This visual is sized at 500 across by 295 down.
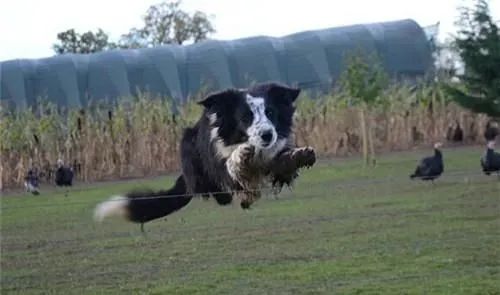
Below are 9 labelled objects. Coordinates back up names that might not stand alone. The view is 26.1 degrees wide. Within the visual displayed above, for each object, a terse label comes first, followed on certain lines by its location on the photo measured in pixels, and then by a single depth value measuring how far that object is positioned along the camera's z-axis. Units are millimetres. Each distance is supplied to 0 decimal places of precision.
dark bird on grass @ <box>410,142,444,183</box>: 15055
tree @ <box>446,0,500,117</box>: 18906
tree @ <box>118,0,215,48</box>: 23742
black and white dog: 3779
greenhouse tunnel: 20812
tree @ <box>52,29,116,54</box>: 30531
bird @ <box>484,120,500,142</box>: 22250
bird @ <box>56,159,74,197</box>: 12874
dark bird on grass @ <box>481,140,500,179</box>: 15008
